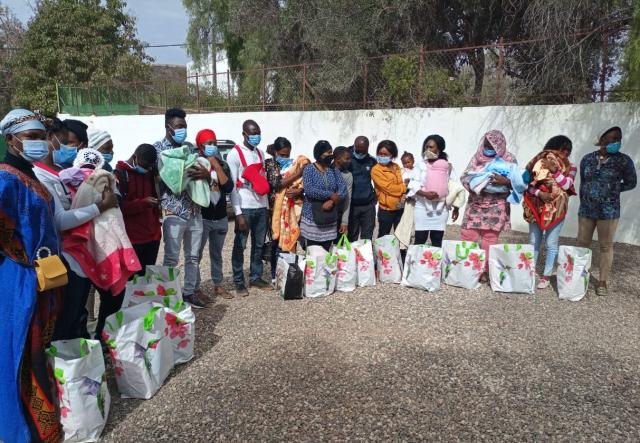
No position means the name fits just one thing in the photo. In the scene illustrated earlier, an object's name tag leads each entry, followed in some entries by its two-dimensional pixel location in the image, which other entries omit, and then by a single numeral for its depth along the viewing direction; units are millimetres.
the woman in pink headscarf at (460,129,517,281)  5070
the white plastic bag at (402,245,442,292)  5117
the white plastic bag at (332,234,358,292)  5031
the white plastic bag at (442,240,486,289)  5148
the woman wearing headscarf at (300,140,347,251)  4855
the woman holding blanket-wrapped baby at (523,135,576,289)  5020
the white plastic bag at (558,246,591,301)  4883
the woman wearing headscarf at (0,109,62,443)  2436
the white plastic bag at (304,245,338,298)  4883
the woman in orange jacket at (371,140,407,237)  5418
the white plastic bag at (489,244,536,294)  4969
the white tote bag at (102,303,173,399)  2971
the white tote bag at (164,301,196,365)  3392
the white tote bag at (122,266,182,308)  3693
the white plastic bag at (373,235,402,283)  5285
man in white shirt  4812
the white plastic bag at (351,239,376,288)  5176
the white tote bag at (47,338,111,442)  2539
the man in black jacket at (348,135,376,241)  5422
